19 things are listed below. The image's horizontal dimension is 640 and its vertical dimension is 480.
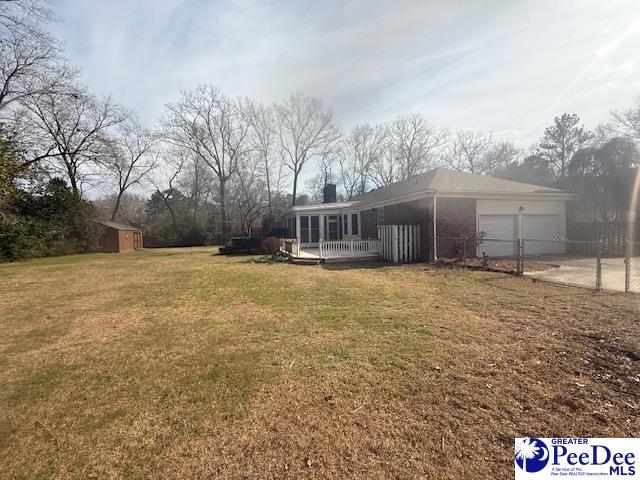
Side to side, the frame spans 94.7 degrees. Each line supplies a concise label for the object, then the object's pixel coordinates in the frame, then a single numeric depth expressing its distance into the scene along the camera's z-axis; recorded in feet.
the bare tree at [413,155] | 122.72
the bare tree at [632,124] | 71.15
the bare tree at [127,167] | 108.88
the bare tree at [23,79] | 53.31
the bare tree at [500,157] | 121.39
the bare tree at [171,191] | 129.01
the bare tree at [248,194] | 122.01
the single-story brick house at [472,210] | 41.01
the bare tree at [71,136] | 79.50
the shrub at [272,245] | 60.13
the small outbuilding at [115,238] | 86.33
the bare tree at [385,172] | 126.52
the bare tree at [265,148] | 117.29
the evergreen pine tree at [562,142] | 100.42
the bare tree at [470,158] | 125.39
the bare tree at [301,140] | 116.75
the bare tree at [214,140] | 111.14
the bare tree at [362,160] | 130.31
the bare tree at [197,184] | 132.67
